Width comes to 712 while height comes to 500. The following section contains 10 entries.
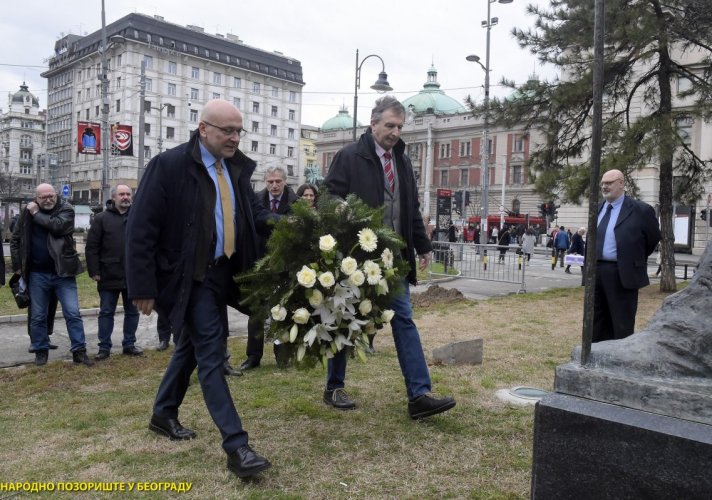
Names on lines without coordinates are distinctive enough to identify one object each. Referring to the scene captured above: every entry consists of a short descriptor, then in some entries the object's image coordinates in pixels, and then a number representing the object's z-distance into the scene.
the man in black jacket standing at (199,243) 3.39
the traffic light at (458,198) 41.50
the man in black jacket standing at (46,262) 6.47
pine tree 12.92
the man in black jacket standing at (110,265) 6.95
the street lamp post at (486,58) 28.02
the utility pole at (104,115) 26.05
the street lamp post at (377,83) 25.73
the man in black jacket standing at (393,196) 4.11
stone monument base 2.18
